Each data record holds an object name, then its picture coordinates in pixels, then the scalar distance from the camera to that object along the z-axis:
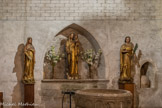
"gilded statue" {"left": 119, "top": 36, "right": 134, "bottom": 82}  7.71
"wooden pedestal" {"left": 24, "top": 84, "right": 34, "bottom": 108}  7.50
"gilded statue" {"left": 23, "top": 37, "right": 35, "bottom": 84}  7.45
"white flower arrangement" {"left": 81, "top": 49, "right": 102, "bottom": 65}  8.20
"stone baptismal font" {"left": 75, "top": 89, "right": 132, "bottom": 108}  4.79
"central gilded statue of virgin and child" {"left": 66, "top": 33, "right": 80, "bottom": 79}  8.01
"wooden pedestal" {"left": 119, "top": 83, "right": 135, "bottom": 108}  7.69
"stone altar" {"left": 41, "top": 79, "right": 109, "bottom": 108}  7.92
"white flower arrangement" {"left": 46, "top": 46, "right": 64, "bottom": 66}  7.98
